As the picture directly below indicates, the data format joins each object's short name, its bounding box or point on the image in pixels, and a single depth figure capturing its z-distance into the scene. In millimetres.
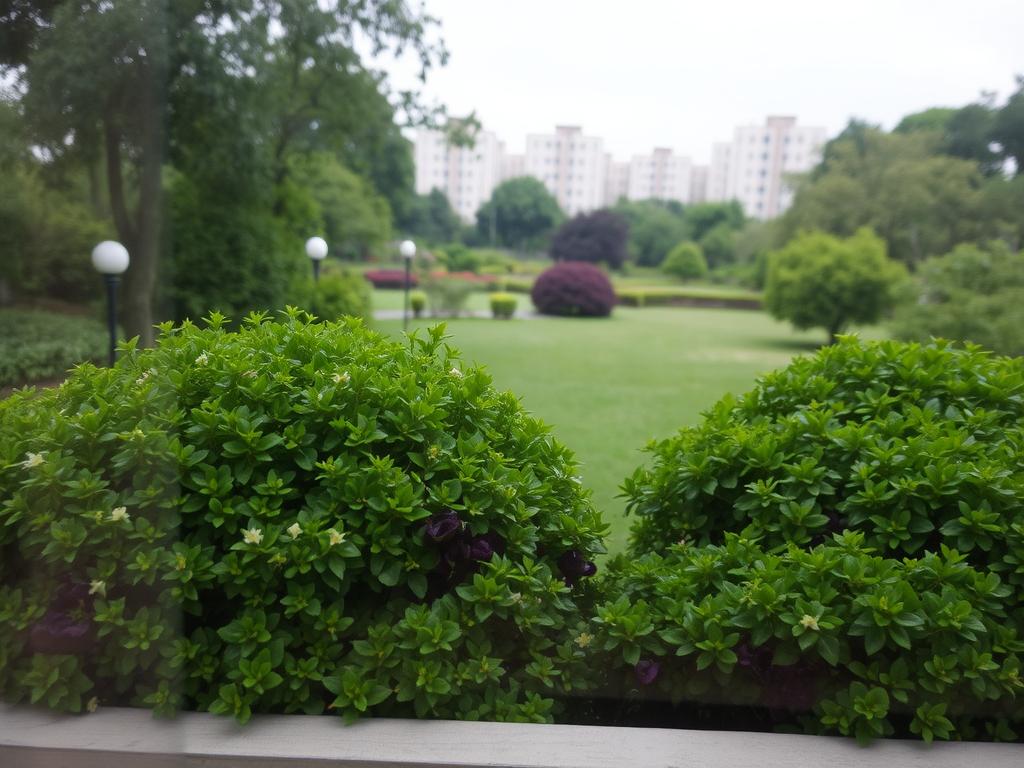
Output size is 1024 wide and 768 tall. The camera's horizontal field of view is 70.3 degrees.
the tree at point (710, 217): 17312
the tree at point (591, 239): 14508
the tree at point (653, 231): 16312
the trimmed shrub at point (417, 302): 11156
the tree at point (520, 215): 12398
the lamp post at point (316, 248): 5645
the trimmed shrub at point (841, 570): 1030
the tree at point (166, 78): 2637
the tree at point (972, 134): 8164
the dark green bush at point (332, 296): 6629
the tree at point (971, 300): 6996
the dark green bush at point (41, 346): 1831
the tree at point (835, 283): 11078
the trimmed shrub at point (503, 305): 12336
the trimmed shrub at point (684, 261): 16969
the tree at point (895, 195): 10258
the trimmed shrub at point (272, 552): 1000
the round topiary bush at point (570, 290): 13680
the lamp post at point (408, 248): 7609
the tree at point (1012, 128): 7150
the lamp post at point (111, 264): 2682
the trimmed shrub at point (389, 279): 12094
